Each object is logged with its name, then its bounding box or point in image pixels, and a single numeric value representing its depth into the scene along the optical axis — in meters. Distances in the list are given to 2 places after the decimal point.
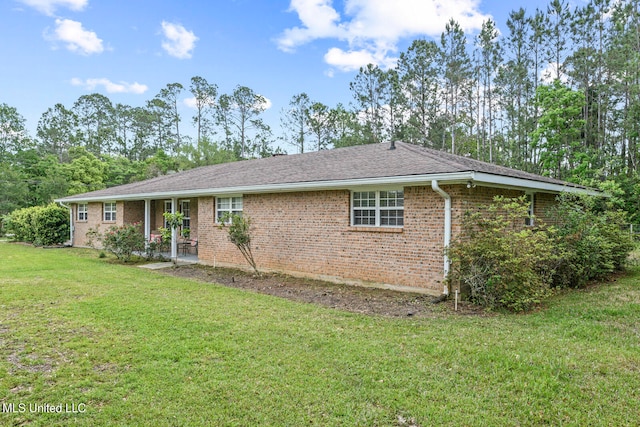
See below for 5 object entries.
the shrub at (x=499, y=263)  6.52
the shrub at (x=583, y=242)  8.38
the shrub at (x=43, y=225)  19.55
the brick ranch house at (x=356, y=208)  7.73
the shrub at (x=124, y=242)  13.30
